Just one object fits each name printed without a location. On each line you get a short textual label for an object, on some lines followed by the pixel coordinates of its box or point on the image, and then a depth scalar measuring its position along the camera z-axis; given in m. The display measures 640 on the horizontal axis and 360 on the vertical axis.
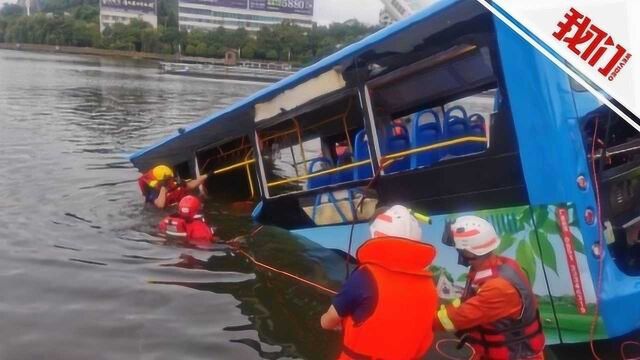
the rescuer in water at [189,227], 8.60
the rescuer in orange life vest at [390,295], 3.71
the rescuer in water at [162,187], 9.97
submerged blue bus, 4.76
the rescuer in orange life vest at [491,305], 3.92
